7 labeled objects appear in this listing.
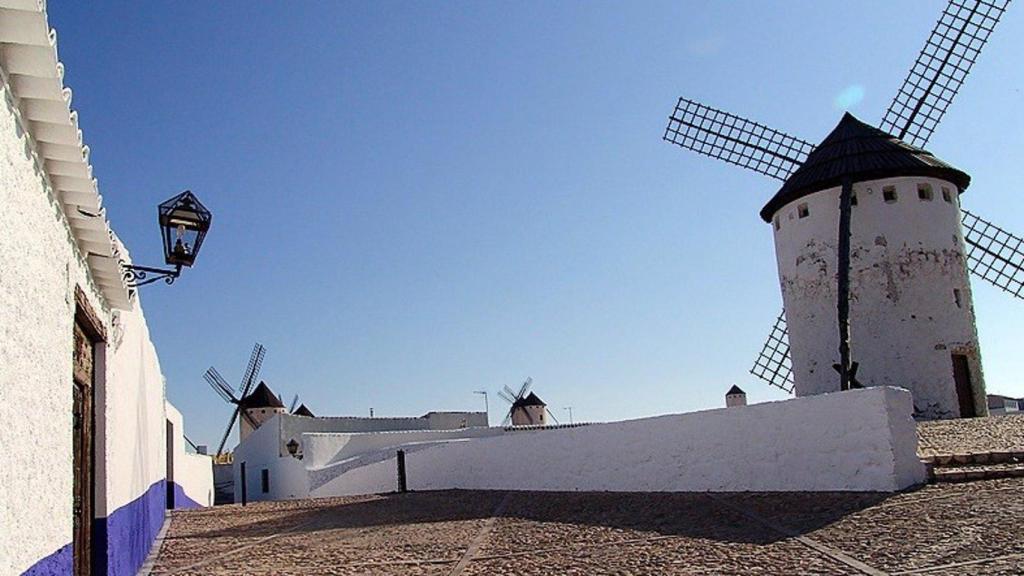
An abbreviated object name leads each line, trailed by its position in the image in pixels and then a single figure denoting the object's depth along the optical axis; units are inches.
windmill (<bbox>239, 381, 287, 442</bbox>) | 1755.7
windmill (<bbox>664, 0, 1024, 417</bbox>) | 597.9
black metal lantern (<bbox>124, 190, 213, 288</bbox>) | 257.0
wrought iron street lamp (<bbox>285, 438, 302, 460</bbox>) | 1079.8
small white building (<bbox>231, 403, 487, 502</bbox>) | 1046.4
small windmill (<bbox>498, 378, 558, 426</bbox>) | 1793.8
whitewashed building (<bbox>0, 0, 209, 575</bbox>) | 112.7
